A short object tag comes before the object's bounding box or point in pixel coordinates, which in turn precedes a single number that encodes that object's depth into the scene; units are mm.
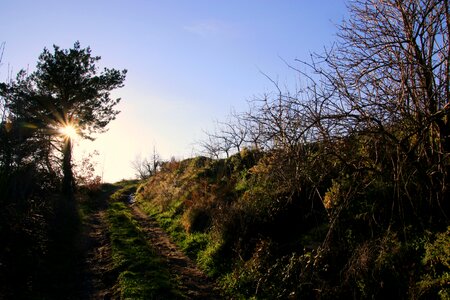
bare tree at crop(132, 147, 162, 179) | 46581
